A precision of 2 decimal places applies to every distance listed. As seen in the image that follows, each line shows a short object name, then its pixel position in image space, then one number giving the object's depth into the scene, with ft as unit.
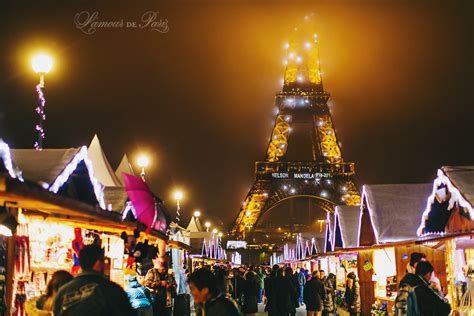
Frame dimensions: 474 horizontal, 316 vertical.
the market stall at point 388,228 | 41.27
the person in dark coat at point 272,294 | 49.36
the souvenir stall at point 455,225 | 28.09
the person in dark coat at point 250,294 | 53.52
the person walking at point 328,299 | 56.03
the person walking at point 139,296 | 29.73
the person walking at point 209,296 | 14.93
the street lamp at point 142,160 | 54.80
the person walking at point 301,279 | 75.46
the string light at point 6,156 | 19.02
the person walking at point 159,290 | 36.88
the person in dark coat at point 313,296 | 50.19
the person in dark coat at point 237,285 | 55.93
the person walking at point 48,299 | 17.92
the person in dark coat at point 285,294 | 48.34
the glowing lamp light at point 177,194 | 90.24
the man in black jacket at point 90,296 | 12.89
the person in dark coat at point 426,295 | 21.20
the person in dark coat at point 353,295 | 49.19
